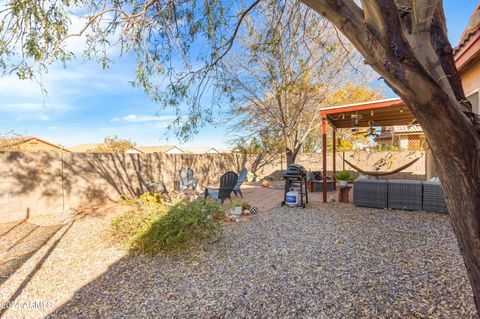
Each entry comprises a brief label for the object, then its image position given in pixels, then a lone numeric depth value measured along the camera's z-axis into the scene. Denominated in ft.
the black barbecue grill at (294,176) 19.22
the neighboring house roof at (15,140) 34.37
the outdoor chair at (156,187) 22.71
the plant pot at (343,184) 21.02
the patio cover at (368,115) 18.80
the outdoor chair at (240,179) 21.75
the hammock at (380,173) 22.87
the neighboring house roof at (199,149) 122.13
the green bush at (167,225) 11.07
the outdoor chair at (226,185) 20.01
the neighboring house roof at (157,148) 94.09
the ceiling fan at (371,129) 27.50
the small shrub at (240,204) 17.81
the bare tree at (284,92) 31.17
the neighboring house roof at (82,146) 93.28
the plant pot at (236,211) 17.30
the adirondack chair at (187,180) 26.72
